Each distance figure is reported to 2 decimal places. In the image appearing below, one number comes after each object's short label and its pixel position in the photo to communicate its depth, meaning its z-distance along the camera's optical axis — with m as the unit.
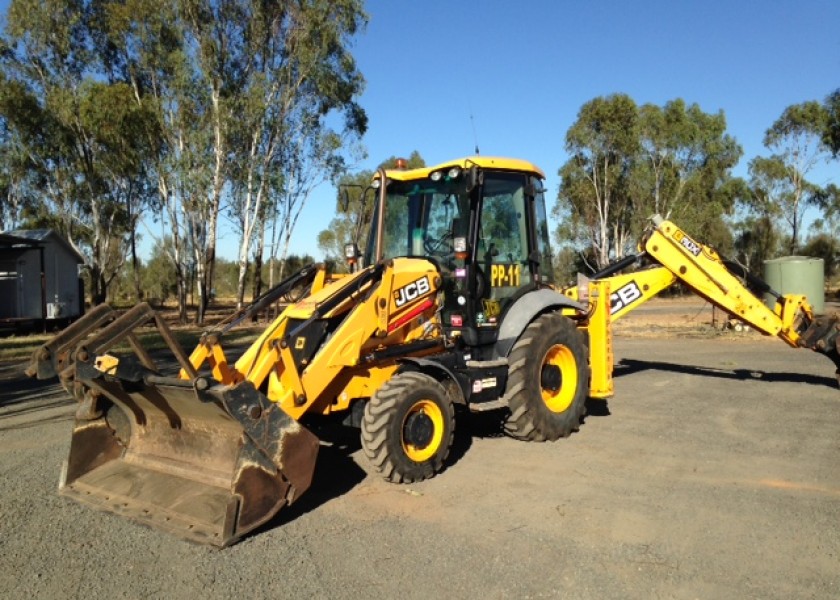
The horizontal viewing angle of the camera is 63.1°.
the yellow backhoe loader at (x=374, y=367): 4.63
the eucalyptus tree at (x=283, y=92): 25.44
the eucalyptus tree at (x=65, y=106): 27.53
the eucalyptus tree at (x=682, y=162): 41.44
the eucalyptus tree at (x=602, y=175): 39.47
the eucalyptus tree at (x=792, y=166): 43.56
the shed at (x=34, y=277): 24.12
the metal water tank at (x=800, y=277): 21.61
